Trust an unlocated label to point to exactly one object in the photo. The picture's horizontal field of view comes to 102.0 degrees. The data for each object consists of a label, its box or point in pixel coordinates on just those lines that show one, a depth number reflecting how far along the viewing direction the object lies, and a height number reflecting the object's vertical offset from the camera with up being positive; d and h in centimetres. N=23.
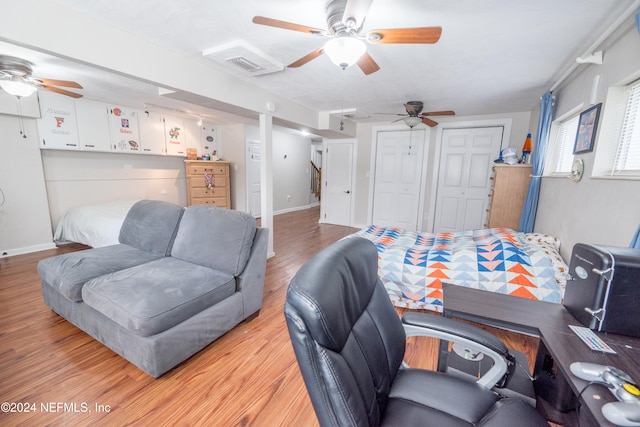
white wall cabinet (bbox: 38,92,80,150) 372 +58
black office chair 67 -60
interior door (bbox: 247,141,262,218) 621 -21
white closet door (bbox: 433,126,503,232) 455 -3
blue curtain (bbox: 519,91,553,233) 286 +13
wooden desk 78 -63
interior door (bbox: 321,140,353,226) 588 -26
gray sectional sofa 158 -82
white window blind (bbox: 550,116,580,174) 259 +33
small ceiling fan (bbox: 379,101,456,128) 366 +90
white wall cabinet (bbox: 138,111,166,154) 476 +61
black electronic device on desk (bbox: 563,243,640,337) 97 -43
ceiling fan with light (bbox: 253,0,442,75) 153 +84
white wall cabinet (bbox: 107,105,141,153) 437 +60
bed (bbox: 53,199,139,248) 339 -84
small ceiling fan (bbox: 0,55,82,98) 257 +87
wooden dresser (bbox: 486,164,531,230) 325 -22
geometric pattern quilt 205 -79
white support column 348 +0
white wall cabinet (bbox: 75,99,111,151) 404 +60
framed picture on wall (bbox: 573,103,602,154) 194 +38
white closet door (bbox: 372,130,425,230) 514 -11
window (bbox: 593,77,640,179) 164 +29
